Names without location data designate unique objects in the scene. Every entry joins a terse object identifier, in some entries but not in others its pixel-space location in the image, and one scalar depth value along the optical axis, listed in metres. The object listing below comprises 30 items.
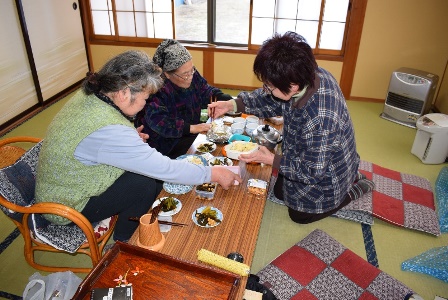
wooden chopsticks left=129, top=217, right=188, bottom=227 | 1.55
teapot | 2.31
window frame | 4.29
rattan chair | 1.59
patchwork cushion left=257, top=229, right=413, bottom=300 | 2.00
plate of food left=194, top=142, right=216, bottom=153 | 2.23
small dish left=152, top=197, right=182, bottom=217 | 1.66
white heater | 3.92
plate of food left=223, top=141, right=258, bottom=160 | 2.12
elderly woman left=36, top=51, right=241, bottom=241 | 1.57
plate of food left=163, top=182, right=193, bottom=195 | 1.83
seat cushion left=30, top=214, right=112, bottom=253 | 1.73
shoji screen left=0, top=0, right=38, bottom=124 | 3.65
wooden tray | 1.26
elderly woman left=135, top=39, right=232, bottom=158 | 2.31
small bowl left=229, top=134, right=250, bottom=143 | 2.32
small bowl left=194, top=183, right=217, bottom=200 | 1.79
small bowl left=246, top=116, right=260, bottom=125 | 2.56
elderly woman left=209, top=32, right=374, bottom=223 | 1.79
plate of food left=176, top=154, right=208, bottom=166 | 2.03
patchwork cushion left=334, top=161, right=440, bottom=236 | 2.60
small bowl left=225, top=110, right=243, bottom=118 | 2.70
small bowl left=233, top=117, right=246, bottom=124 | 2.55
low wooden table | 1.50
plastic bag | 1.68
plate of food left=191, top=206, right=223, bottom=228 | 1.62
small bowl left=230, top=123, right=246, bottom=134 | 2.43
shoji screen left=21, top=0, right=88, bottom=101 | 4.10
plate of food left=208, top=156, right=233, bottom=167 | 2.07
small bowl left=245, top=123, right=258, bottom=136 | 2.43
